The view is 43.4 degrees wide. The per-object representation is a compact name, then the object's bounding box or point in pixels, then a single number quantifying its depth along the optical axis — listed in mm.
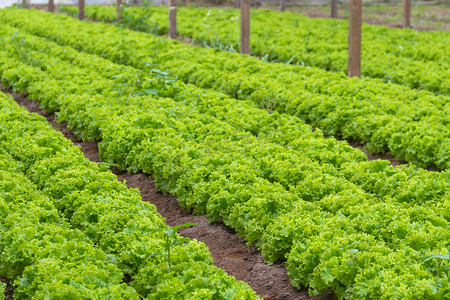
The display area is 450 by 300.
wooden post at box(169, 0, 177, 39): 20219
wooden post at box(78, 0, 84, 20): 26859
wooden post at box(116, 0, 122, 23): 24161
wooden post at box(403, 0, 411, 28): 22875
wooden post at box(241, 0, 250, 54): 16906
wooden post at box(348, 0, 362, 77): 14453
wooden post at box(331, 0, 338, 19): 27333
